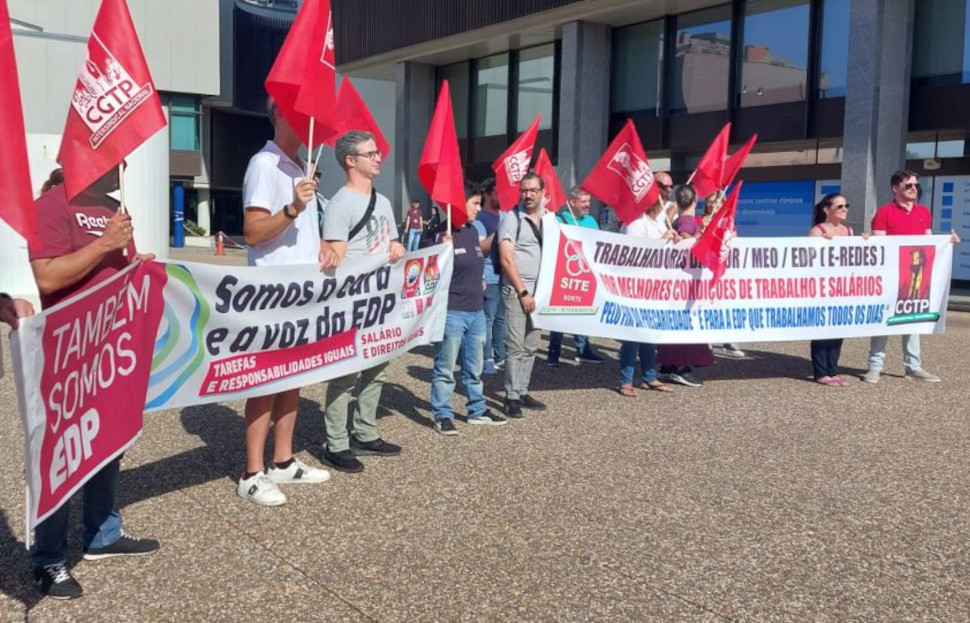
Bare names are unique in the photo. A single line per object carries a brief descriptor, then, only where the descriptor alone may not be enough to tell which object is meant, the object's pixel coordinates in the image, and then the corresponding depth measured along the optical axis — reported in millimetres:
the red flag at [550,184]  9883
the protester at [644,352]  7980
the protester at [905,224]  8906
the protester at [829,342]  8734
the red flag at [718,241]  7848
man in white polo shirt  4664
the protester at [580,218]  9938
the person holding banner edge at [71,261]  3568
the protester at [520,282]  7047
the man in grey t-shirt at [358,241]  5363
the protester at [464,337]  6468
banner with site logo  7512
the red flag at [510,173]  8078
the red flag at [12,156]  3082
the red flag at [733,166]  9531
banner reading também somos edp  3322
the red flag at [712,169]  9586
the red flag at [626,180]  8312
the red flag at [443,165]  6434
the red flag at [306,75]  4828
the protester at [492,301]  8775
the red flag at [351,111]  7105
